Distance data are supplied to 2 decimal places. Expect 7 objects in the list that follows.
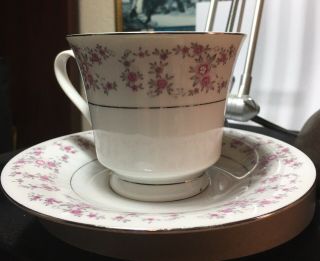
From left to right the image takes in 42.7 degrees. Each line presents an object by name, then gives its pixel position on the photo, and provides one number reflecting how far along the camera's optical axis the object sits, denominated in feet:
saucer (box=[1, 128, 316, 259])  0.79
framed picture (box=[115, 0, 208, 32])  2.34
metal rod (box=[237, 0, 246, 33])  1.96
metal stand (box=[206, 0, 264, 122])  1.76
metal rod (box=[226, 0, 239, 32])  1.94
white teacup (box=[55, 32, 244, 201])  0.98
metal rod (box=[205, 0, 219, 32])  1.95
